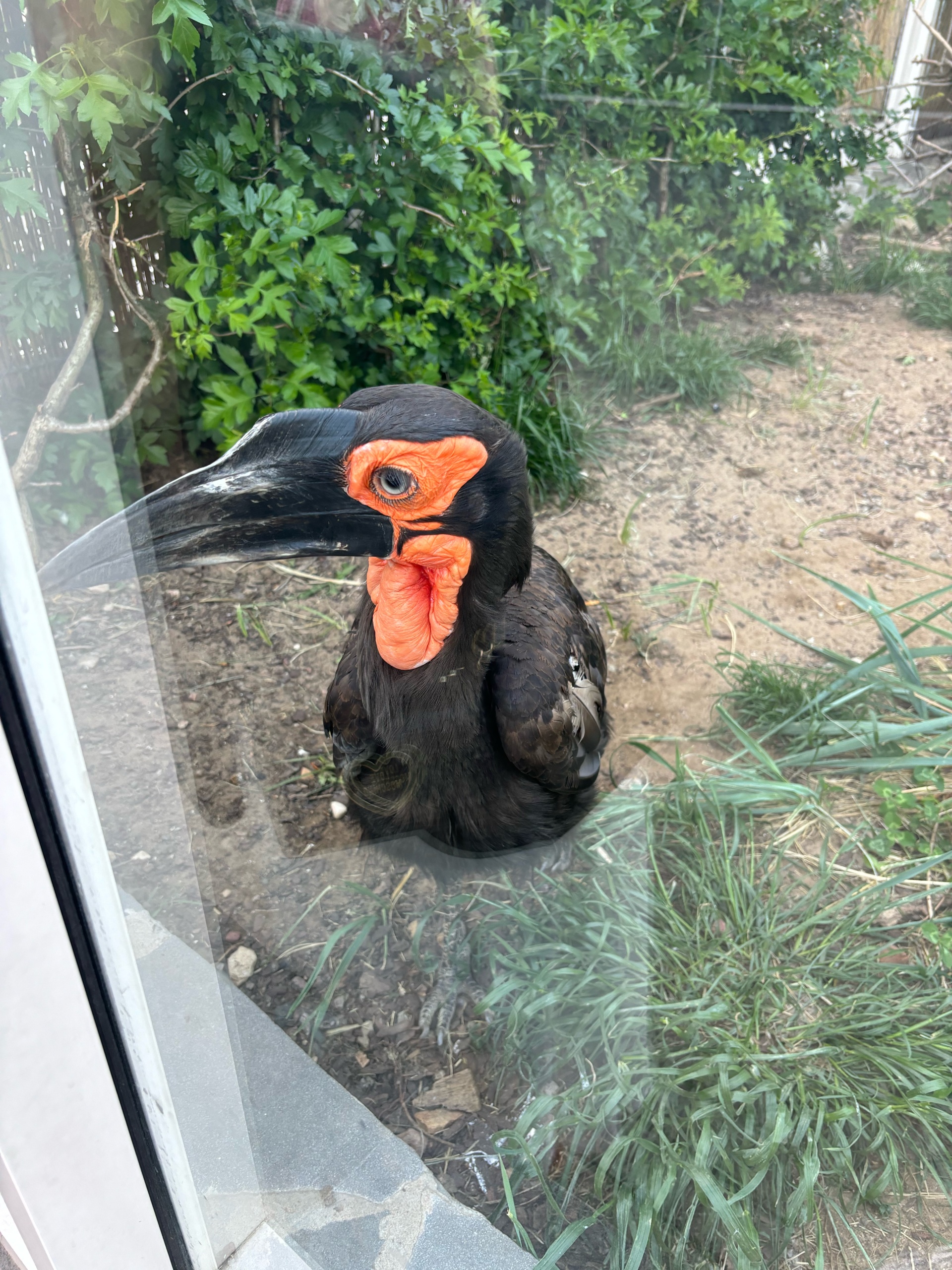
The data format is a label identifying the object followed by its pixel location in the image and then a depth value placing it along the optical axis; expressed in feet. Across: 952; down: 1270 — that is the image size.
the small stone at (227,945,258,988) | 3.66
